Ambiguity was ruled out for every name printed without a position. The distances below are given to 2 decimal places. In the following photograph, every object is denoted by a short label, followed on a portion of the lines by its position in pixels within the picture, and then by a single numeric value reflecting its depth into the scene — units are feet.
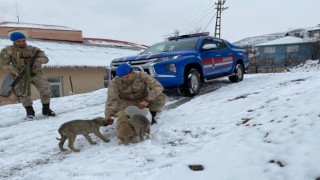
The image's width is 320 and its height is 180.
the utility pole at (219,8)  88.57
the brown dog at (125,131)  10.39
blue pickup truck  18.17
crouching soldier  12.32
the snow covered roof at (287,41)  113.08
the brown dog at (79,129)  10.23
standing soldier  15.60
